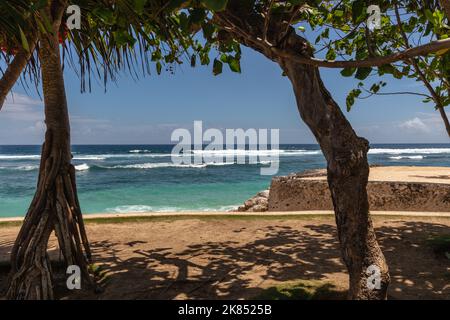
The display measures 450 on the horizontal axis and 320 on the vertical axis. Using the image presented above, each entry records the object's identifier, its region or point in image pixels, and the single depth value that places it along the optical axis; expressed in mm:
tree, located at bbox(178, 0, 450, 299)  2678
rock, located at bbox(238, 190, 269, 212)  14727
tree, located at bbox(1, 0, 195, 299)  3211
